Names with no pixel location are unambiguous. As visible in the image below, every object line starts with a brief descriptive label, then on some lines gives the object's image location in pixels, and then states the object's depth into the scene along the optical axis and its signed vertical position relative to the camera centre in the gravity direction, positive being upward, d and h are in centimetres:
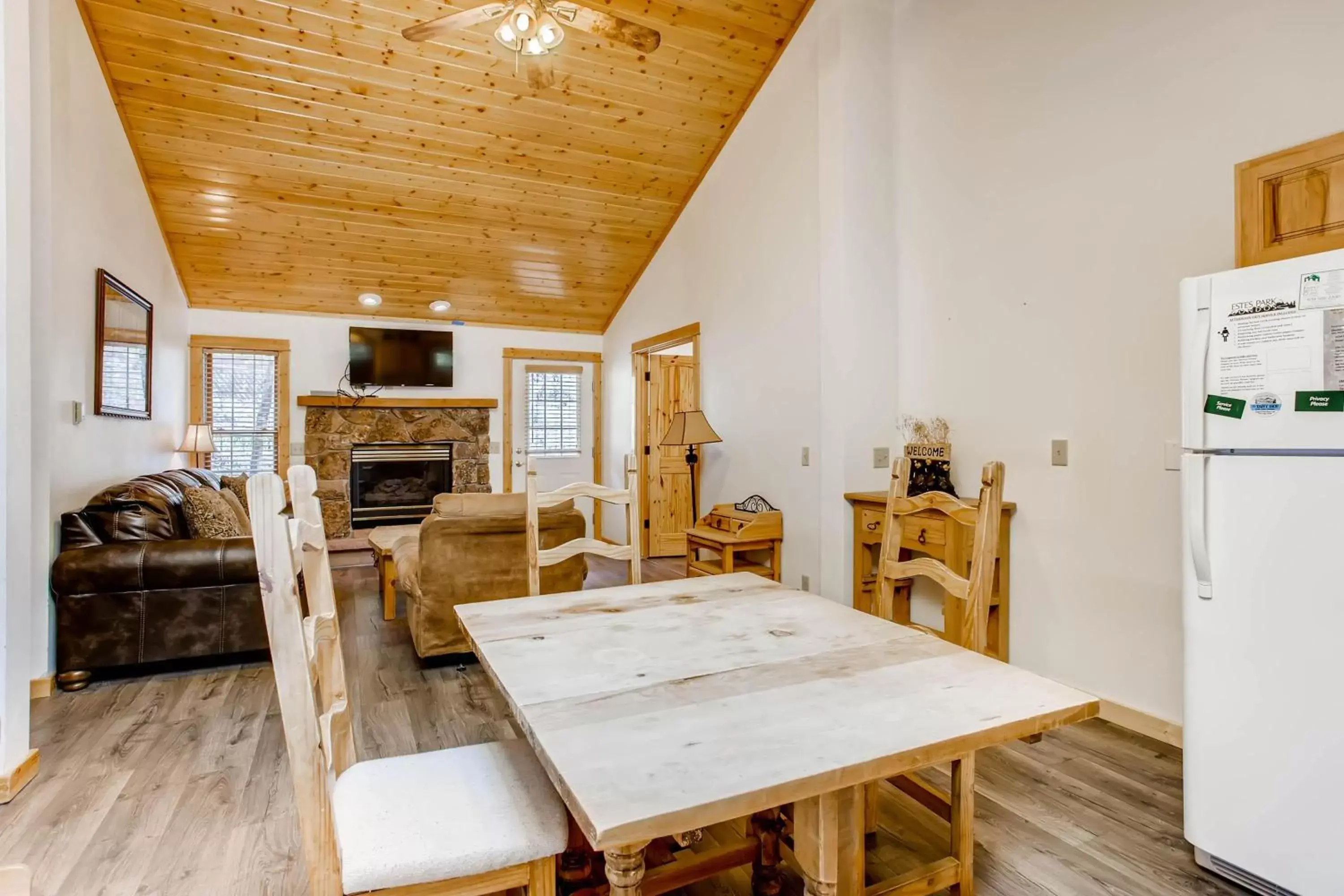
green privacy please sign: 155 +10
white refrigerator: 157 -31
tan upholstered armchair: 317 -53
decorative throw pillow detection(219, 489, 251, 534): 422 -40
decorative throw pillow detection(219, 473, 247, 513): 520 -28
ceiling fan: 252 +168
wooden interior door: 634 -25
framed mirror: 370 +60
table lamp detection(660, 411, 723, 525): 486 +13
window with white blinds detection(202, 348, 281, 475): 617 +39
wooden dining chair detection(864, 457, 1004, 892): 160 -34
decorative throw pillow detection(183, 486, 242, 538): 367 -37
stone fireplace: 645 +11
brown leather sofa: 303 -67
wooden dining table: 89 -44
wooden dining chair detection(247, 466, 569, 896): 103 -67
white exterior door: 726 +29
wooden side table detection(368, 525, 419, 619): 422 -75
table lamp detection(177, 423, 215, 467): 556 +7
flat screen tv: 646 +91
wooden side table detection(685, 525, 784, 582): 405 -65
